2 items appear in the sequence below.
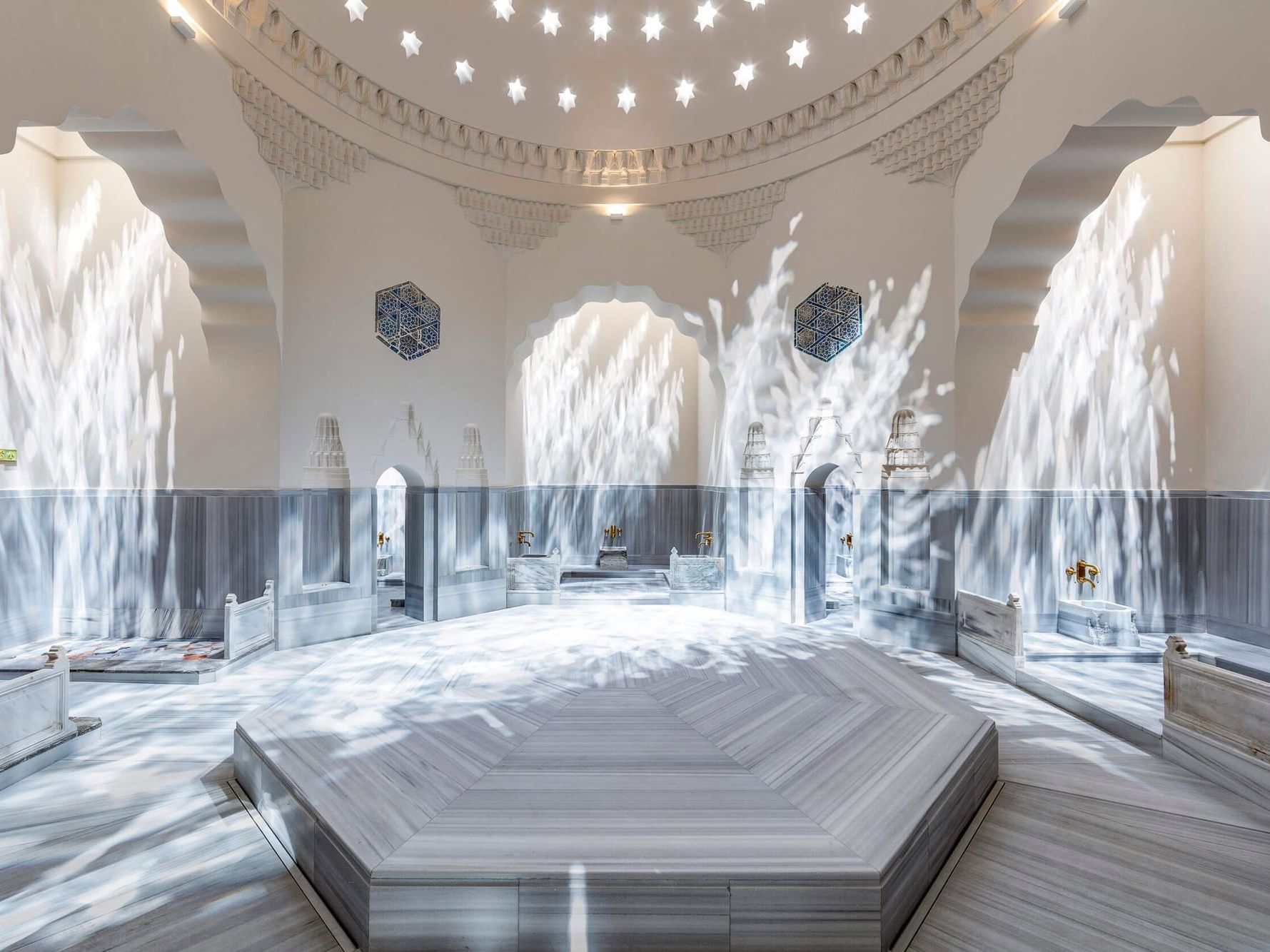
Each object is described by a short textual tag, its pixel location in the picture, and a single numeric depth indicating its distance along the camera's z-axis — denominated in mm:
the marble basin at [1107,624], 6000
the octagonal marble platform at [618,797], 2627
